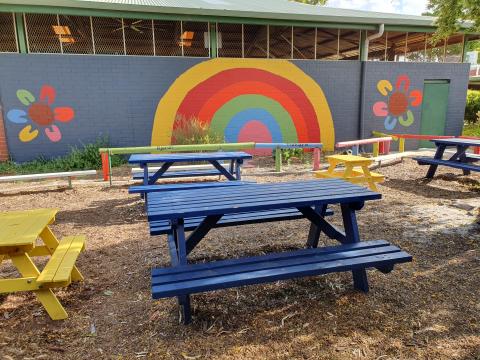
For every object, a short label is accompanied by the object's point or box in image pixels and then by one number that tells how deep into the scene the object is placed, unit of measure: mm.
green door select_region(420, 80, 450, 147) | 11867
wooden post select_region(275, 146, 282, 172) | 8227
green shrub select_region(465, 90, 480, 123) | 18828
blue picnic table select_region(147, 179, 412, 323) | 2328
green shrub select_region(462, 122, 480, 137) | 15570
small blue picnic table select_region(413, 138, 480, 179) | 6472
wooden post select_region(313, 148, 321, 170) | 8172
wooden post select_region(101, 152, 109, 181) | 7199
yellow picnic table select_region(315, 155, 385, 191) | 5828
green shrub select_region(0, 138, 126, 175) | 8555
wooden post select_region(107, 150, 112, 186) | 7047
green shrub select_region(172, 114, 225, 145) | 9375
